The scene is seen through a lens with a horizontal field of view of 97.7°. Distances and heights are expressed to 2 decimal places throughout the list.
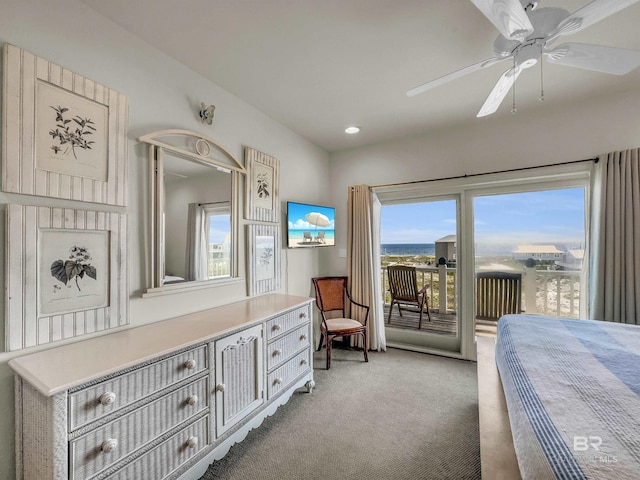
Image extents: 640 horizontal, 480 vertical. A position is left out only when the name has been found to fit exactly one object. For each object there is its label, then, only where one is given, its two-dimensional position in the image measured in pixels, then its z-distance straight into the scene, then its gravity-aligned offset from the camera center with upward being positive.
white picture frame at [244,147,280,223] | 2.53 +0.51
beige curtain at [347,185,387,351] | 3.43 -0.24
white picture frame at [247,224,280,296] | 2.53 -0.18
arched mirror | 1.79 +0.21
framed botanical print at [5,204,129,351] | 1.25 -0.18
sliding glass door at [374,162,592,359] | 2.75 -0.03
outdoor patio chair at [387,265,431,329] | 3.44 -0.61
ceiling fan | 1.14 +0.97
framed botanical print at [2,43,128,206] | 1.25 +0.53
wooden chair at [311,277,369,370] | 2.96 -0.84
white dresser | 1.06 -0.74
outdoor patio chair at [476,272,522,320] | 2.99 -0.59
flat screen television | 3.07 +0.17
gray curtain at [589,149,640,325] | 2.27 +0.01
